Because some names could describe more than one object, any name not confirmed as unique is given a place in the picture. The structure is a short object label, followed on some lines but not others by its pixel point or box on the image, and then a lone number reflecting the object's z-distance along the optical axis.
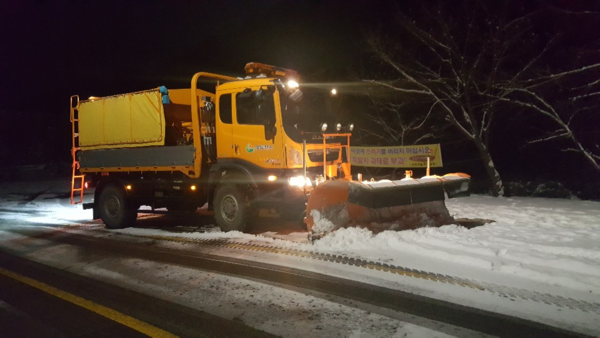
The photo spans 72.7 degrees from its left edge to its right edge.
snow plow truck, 7.79
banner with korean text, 14.00
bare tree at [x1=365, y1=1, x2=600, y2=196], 13.62
